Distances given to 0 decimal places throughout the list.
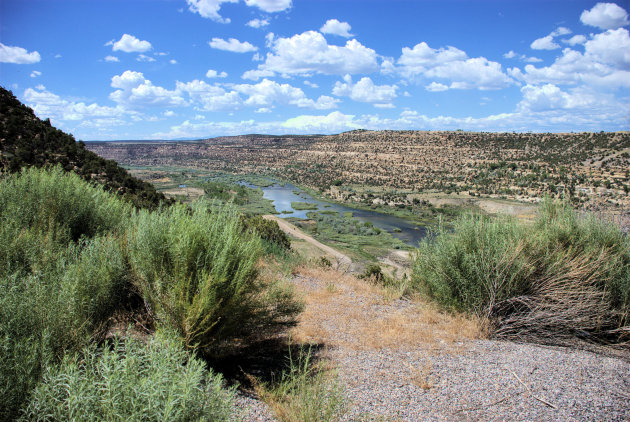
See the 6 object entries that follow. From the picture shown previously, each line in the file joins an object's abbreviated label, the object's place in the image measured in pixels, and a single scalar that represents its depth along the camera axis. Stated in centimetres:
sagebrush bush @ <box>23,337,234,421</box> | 248
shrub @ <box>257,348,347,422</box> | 368
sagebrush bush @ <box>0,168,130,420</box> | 301
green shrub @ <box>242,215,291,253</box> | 1777
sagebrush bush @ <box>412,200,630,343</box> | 753
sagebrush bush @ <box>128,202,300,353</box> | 487
